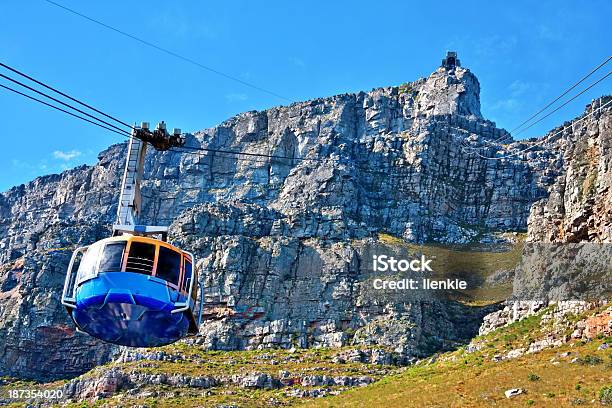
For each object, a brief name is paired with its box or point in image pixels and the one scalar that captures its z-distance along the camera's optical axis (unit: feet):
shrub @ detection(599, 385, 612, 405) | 172.35
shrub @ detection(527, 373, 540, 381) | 206.53
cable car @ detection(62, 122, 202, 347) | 96.63
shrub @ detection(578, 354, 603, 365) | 206.08
